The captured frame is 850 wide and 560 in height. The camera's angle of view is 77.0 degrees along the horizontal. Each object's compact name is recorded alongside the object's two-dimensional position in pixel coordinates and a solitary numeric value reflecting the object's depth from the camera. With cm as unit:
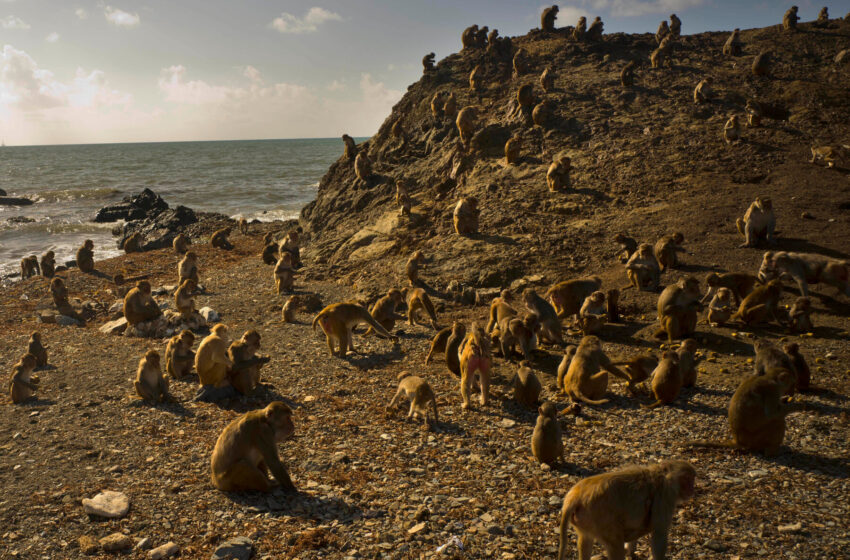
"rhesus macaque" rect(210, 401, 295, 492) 672
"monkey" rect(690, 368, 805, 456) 673
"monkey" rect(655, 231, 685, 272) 1400
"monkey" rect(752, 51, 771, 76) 2375
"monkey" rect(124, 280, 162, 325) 1579
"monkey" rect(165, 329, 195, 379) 1180
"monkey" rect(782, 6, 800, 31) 2866
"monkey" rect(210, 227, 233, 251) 3000
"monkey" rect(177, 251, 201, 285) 2034
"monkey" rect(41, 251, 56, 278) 2534
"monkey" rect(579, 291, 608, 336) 1171
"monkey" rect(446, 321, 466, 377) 1081
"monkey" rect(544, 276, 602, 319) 1272
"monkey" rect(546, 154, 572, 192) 1859
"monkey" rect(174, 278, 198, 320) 1555
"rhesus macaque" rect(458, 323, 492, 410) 934
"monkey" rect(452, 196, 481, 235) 1798
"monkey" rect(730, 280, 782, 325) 1102
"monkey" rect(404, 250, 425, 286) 1652
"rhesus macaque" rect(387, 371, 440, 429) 889
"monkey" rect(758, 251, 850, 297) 1149
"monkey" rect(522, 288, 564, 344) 1177
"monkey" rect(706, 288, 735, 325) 1119
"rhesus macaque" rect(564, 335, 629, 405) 896
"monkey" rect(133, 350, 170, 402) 1045
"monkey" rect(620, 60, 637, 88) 2412
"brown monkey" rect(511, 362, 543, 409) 905
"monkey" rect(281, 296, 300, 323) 1595
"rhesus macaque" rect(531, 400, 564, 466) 720
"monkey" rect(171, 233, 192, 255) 2938
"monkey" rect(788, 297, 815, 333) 1057
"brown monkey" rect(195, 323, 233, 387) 1017
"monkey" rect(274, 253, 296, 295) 1889
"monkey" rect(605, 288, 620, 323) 1223
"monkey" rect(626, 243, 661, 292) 1323
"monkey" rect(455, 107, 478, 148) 2241
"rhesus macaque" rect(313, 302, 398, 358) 1246
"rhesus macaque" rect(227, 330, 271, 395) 1020
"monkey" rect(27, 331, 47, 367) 1351
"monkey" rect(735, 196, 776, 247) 1389
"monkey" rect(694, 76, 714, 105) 2201
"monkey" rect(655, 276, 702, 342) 1082
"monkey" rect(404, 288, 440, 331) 1399
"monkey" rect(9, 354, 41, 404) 1127
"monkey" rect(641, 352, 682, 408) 853
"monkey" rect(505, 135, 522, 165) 2100
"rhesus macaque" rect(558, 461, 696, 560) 475
